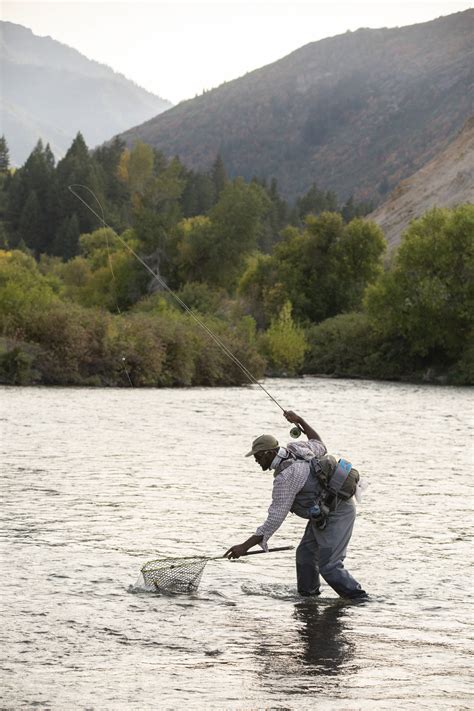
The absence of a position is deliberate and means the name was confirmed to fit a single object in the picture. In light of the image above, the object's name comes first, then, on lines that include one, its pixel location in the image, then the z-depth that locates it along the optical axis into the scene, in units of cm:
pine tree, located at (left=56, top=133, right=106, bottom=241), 13400
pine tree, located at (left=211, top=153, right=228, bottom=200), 15470
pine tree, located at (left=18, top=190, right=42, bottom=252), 13675
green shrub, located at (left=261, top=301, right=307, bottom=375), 6406
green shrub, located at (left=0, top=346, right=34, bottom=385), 4500
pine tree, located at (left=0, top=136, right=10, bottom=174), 16162
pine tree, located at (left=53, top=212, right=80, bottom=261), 13012
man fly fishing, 1114
